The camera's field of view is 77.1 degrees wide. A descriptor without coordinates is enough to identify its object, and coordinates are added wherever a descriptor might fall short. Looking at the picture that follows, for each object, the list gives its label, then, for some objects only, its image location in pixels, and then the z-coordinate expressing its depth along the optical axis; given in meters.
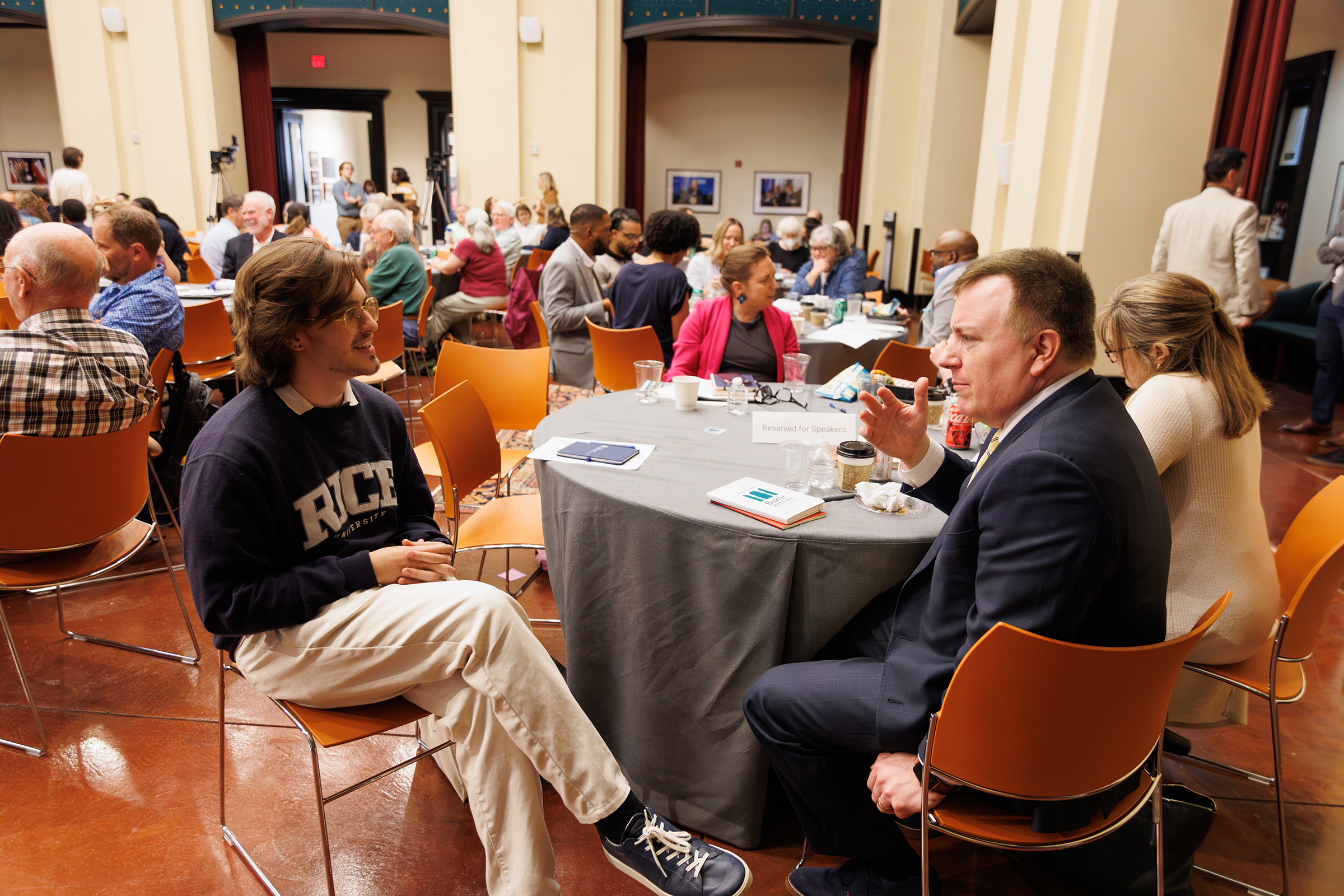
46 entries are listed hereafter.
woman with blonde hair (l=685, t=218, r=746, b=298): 6.69
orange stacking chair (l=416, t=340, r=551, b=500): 3.38
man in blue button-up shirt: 3.46
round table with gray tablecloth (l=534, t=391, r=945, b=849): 1.82
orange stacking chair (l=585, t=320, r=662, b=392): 4.27
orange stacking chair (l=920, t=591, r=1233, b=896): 1.27
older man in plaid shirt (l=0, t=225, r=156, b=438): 2.44
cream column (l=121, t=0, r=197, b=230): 11.77
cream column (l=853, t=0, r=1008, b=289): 10.79
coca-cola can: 2.51
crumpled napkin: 1.97
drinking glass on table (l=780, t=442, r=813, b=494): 2.10
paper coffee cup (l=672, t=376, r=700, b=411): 2.79
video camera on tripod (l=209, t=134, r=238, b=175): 11.40
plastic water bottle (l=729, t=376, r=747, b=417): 2.85
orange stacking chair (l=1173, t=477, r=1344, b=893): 1.77
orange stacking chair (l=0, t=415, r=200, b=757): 2.15
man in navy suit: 1.35
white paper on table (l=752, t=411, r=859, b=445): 2.52
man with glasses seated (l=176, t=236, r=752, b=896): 1.58
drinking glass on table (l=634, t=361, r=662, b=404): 2.92
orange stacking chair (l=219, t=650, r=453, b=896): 1.63
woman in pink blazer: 3.71
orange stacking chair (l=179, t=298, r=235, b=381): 4.32
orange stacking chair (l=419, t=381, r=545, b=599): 2.52
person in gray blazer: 5.04
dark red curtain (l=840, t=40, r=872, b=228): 12.96
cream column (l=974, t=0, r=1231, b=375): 5.61
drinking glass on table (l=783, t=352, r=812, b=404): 3.11
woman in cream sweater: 1.85
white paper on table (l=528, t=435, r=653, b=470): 2.22
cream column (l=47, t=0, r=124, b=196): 11.52
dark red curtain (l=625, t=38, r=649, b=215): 13.19
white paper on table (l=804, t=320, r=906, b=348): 4.66
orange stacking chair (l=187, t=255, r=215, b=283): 6.80
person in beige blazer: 5.23
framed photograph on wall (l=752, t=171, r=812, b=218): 14.73
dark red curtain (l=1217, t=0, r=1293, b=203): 5.71
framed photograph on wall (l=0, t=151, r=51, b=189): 14.13
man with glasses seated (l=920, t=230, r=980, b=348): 4.83
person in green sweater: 6.07
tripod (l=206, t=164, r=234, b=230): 11.77
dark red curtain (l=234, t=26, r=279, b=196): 12.96
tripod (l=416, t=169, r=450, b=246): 11.63
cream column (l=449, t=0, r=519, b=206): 11.53
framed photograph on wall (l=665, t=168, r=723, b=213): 14.84
